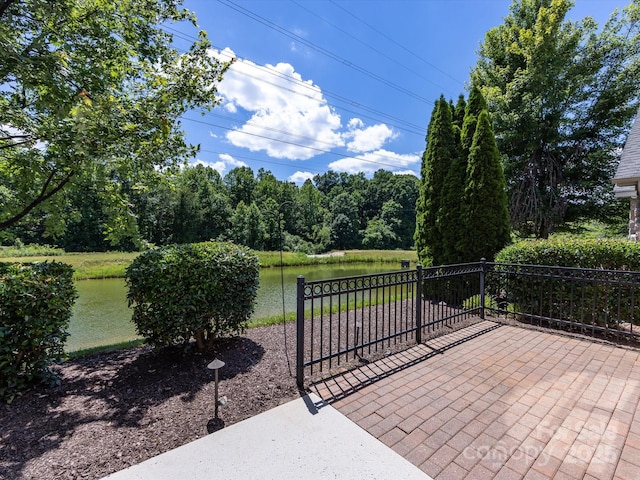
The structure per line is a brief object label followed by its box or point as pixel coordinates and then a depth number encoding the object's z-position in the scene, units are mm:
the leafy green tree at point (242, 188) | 45562
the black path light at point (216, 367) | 2396
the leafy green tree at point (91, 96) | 3041
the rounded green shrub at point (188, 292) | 3221
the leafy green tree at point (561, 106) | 10117
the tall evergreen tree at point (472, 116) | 7027
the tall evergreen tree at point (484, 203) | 6559
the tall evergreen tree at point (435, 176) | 7340
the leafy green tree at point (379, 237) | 44438
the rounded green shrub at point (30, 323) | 2549
